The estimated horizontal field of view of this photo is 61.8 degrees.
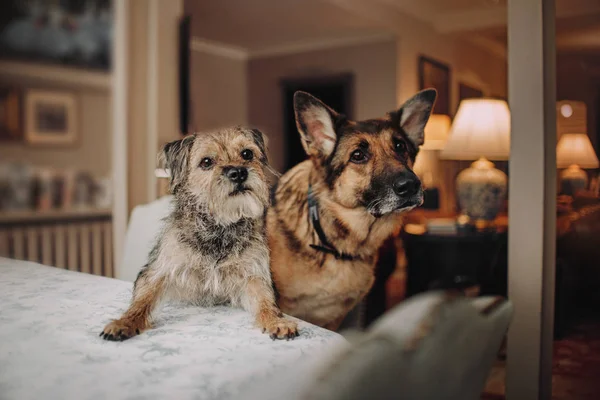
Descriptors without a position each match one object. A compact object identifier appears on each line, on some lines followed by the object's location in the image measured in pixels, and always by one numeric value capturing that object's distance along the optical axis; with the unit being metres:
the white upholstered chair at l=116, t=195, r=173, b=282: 1.32
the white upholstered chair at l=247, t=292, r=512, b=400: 0.45
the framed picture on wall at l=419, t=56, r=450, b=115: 5.12
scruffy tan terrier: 0.79
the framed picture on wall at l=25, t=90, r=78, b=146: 2.11
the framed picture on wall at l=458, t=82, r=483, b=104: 5.15
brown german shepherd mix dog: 0.89
